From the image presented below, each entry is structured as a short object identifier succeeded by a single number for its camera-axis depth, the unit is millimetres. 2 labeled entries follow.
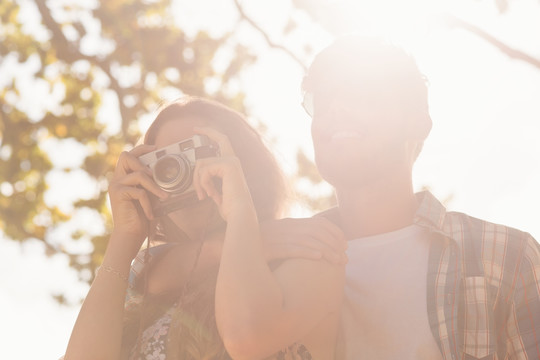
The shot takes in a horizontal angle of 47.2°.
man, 2752
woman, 2191
